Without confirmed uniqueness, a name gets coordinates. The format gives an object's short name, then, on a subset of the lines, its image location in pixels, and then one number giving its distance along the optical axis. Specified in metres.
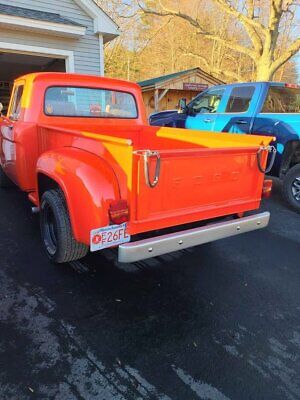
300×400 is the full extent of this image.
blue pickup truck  5.32
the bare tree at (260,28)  14.09
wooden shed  16.14
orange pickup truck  2.40
